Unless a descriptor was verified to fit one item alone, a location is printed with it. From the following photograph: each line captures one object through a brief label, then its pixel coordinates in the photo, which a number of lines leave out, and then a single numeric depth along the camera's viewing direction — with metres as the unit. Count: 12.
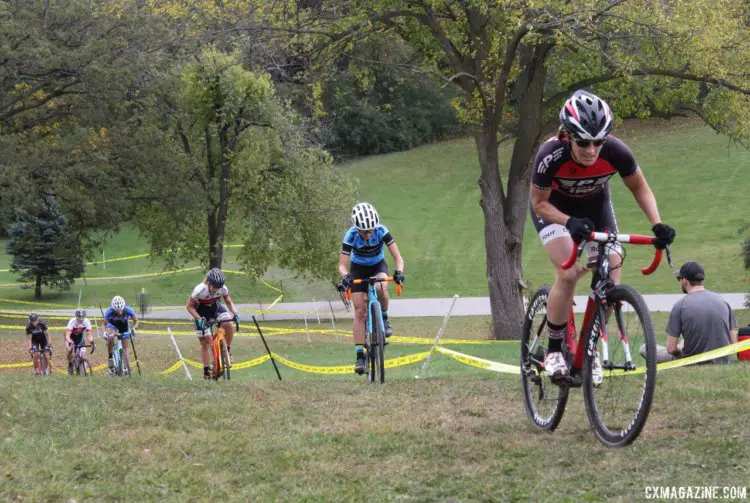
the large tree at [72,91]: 28.94
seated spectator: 10.74
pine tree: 43.75
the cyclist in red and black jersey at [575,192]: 5.75
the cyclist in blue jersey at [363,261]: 11.00
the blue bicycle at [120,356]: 19.84
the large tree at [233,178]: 33.94
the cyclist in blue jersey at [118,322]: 19.84
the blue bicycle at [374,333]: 10.98
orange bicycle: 15.33
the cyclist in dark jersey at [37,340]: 22.83
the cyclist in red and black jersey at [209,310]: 15.29
